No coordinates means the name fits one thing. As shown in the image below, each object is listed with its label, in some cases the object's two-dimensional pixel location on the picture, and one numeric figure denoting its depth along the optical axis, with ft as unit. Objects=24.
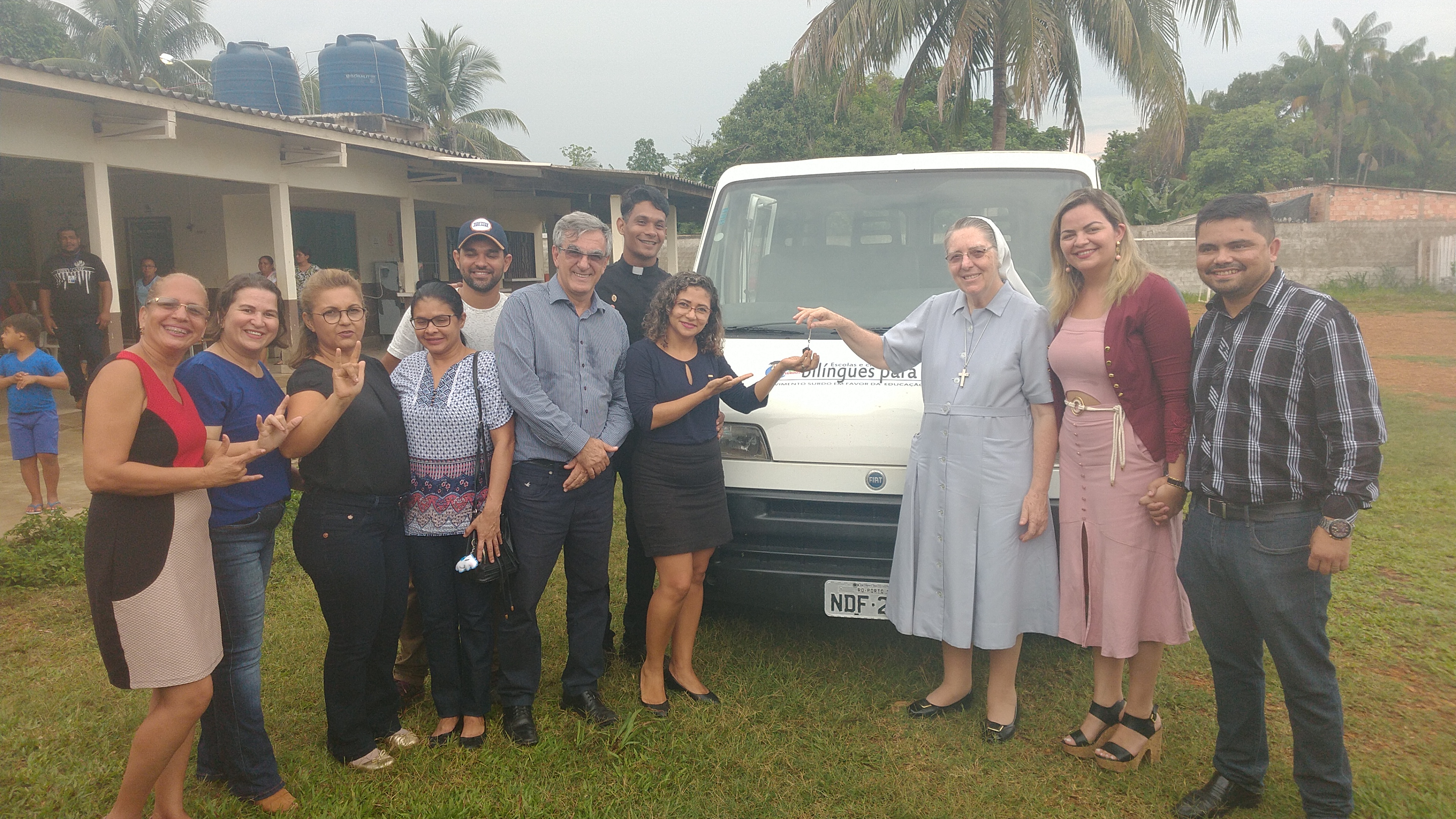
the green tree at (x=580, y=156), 175.52
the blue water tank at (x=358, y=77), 59.82
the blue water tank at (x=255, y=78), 55.36
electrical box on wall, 57.93
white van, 12.05
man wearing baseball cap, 12.36
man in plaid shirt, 8.50
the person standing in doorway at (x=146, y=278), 38.93
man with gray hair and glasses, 11.18
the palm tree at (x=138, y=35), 108.99
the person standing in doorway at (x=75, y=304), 30.09
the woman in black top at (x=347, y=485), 9.71
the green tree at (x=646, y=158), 153.89
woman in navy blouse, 11.53
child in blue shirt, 20.29
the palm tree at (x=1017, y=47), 40.93
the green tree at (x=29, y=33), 102.22
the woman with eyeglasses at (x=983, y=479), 10.86
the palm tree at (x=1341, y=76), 184.03
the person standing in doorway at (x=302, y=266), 46.60
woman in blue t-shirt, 9.26
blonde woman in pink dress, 10.00
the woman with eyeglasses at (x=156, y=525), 8.12
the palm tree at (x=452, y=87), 123.85
